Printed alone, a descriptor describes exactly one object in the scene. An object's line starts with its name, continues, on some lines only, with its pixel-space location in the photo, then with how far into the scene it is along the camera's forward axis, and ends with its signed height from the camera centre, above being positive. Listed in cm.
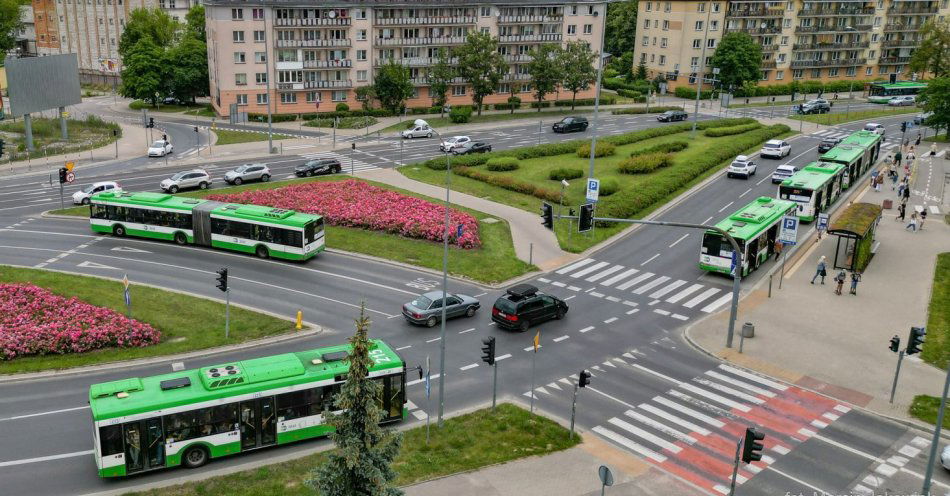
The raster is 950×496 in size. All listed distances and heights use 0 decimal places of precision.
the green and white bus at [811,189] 6034 -896
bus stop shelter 5047 -1034
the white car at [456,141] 8362 -869
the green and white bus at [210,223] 5025 -1099
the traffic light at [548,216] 3322 -632
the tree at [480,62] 10312 -71
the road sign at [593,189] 5669 -883
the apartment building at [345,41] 10038 +152
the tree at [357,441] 1994 -949
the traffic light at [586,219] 3288 -630
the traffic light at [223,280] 3753 -1051
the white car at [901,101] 12538 -459
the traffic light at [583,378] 3031 -1163
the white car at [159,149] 8212 -1019
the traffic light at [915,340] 3155 -1030
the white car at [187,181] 6694 -1084
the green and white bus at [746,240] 4941 -1059
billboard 8281 -417
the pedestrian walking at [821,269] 4928 -1198
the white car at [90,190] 6188 -1113
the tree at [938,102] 9375 -339
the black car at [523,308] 4097 -1247
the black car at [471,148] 8312 -917
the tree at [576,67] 10719 -91
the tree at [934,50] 12512 +331
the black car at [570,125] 9556 -753
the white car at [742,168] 7425 -917
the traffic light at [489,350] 3109 -1096
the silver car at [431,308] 4116 -1267
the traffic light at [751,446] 2426 -1114
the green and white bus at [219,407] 2694 -1228
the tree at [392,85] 10212 -384
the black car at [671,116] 10288 -657
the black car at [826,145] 8612 -798
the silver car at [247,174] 6962 -1052
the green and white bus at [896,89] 13088 -299
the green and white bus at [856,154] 7138 -764
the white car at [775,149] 8181 -818
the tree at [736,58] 12206 +102
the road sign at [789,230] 4709 -929
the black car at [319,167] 7331 -1030
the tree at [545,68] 10600 -118
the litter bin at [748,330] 4128 -1313
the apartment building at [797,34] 12694 +523
